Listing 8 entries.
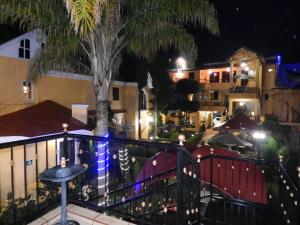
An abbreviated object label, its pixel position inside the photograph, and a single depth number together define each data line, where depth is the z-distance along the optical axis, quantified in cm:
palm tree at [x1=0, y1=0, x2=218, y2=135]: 583
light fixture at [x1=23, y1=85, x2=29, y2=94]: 1107
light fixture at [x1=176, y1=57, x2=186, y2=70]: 2810
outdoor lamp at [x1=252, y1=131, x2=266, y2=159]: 976
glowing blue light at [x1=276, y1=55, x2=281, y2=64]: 2174
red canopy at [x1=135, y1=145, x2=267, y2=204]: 651
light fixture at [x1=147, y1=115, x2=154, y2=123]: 2381
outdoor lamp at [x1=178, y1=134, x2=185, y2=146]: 282
